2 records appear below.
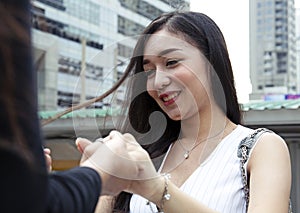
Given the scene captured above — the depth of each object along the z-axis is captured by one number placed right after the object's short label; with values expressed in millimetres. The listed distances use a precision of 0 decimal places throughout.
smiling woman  897
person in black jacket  313
